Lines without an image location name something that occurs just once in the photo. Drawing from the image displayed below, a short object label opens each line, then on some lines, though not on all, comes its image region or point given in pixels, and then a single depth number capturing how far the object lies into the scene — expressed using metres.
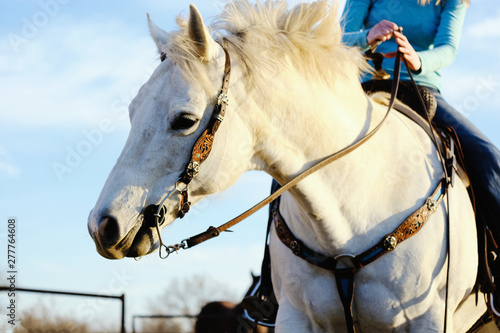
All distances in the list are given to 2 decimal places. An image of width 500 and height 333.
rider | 3.40
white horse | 2.49
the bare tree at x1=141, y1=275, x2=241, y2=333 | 18.37
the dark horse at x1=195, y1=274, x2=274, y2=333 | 11.45
